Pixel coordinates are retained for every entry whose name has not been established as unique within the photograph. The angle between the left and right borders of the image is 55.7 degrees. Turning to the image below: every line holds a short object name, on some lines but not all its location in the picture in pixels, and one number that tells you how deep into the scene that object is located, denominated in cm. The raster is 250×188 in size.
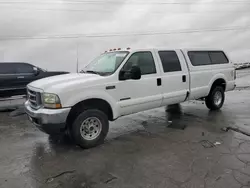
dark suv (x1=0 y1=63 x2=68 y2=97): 1003
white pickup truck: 437
